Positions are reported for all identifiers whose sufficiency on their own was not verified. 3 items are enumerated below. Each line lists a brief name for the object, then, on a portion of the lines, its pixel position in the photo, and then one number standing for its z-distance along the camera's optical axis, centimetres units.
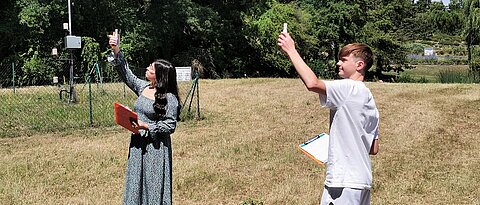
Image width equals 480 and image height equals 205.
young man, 291
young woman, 406
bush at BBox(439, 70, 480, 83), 2544
